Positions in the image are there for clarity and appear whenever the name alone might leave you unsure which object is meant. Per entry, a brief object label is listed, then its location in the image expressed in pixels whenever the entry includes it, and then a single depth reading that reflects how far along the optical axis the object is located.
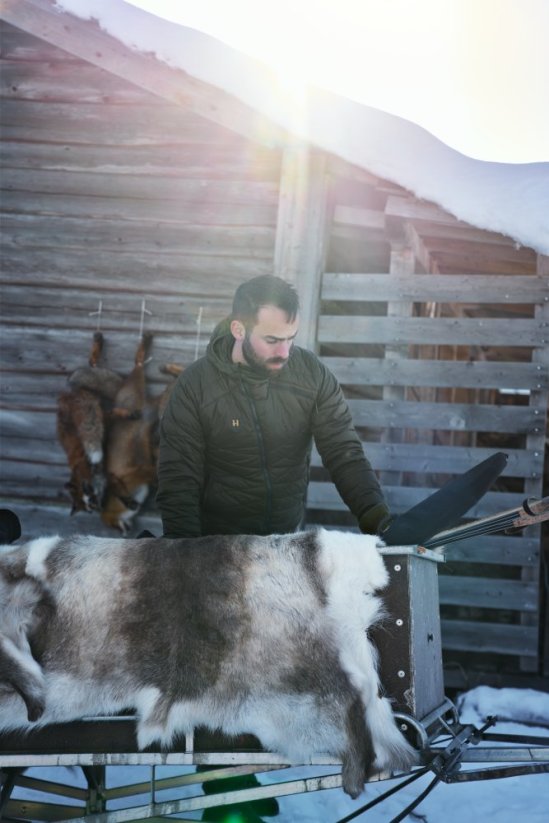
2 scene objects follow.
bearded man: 3.69
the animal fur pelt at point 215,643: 2.47
